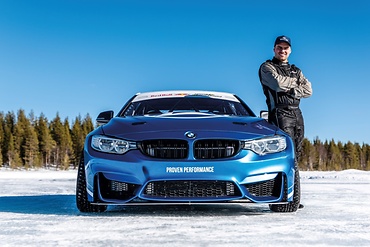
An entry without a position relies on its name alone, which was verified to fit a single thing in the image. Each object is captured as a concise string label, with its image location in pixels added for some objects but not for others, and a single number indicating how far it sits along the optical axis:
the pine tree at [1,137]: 96.88
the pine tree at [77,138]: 110.56
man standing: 6.52
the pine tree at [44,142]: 104.94
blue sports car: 4.61
